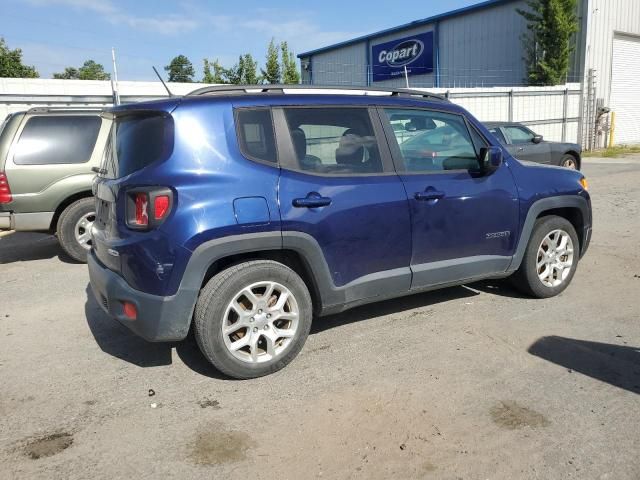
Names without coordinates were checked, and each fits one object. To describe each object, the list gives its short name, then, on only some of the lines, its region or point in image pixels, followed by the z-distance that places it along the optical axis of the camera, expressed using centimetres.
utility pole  1289
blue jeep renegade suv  332
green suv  654
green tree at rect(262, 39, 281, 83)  3253
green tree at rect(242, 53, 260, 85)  3581
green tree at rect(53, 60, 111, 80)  6386
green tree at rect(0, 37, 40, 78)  2852
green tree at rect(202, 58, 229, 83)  3572
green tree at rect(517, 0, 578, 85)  2208
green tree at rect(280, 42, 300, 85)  3228
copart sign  3070
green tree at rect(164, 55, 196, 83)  8984
